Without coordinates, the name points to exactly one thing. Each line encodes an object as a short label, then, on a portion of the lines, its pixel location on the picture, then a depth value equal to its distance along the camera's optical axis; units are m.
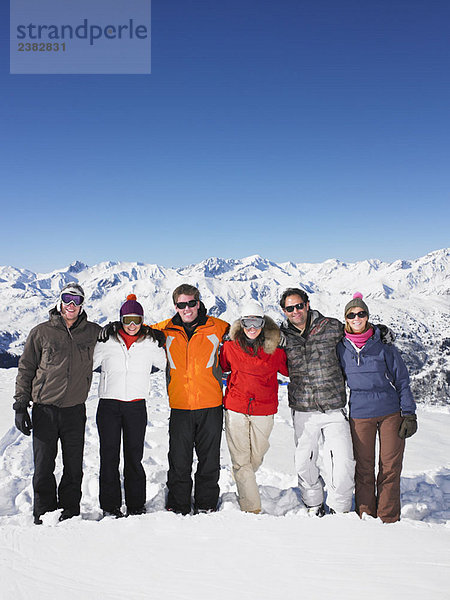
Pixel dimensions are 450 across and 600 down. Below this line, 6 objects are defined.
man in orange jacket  4.20
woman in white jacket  4.20
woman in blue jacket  4.06
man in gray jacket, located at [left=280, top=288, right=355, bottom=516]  4.15
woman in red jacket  4.23
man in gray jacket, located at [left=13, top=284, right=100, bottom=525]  4.03
